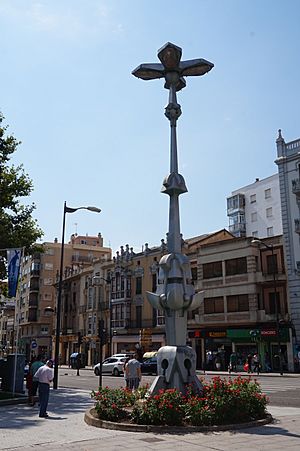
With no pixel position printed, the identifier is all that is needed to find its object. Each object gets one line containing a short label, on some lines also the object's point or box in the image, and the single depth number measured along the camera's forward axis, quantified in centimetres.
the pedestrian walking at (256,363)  3506
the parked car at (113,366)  3806
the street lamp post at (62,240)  2347
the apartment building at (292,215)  3725
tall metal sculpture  1214
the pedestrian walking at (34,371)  1580
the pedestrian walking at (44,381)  1285
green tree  2320
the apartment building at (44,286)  8125
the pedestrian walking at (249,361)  3738
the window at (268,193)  6247
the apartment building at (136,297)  5006
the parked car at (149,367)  3538
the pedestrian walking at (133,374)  1728
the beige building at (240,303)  3859
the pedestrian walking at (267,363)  3725
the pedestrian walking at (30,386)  1566
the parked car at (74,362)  5465
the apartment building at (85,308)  6050
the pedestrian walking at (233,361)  3847
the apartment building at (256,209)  6131
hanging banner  1814
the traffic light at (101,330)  1960
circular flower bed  992
